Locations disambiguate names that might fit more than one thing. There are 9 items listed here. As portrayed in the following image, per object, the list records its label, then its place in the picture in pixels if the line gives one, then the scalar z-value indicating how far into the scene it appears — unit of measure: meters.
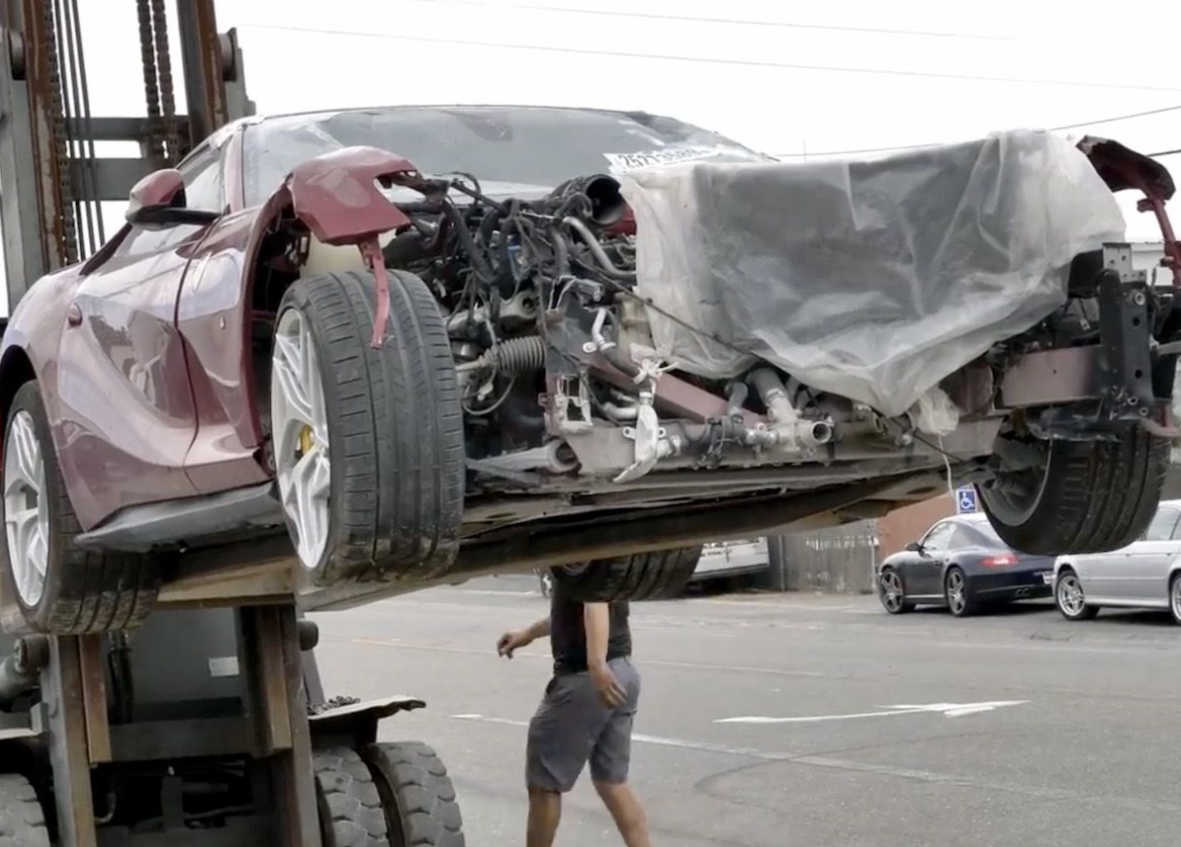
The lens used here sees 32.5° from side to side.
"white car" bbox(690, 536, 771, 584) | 32.22
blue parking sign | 26.48
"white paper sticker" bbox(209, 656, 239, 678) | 7.75
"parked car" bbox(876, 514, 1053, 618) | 24.39
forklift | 7.07
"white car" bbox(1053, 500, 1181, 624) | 20.55
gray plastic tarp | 5.19
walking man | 8.61
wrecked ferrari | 4.95
